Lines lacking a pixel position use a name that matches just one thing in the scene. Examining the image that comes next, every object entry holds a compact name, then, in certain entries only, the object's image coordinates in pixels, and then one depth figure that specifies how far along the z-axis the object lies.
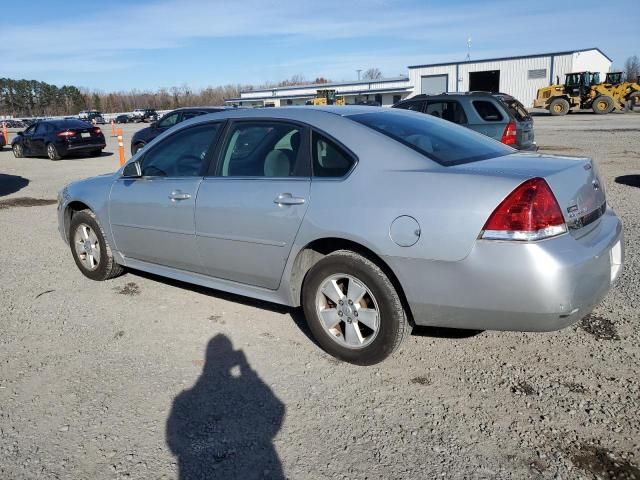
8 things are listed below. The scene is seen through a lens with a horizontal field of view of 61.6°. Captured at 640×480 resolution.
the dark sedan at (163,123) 14.65
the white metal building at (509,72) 50.38
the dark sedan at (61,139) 18.89
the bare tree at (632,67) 114.66
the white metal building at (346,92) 62.38
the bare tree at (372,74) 122.50
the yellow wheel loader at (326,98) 43.86
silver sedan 2.84
